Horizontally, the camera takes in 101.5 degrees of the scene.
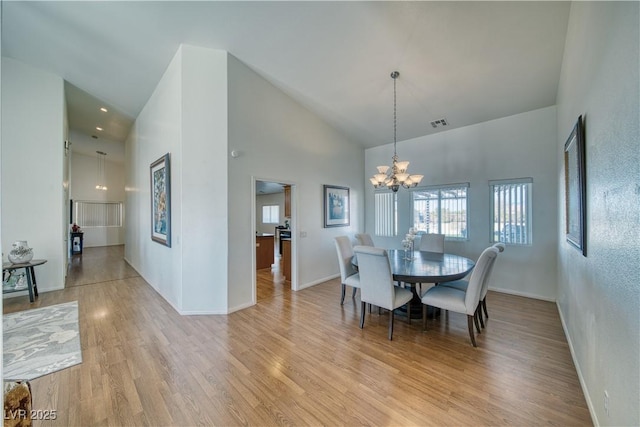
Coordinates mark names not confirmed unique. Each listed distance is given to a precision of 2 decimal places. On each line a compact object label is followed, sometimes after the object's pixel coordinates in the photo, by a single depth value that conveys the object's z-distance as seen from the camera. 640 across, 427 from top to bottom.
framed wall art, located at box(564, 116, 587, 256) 2.18
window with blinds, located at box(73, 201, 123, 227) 9.49
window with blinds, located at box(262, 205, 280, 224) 11.97
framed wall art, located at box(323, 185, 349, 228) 5.38
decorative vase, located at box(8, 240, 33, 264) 4.05
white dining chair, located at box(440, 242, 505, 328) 3.12
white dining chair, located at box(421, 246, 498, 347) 2.81
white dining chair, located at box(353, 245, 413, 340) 2.95
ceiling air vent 4.89
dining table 2.94
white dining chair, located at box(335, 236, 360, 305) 3.75
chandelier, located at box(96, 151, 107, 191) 9.73
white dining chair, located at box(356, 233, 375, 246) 4.57
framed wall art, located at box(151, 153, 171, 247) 3.90
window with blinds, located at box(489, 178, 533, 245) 4.35
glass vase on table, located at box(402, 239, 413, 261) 3.85
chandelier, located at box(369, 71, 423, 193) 3.71
